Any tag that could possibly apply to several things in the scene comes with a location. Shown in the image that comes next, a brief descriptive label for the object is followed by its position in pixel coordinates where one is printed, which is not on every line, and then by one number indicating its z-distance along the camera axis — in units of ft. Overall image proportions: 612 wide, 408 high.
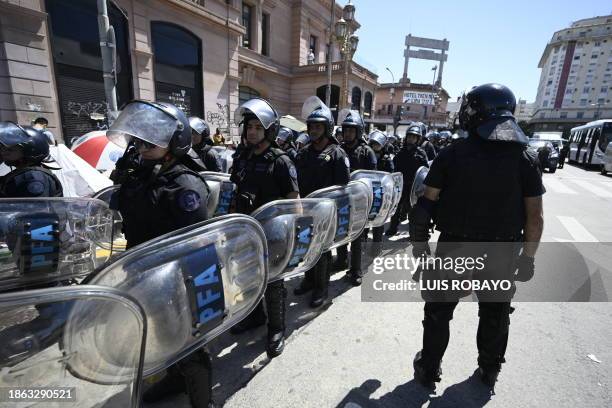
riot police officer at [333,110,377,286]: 13.76
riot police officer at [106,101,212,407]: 5.23
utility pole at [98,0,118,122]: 19.47
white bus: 56.29
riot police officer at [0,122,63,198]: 7.97
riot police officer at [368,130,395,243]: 18.11
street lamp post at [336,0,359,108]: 39.37
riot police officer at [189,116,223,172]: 14.49
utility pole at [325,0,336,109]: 42.02
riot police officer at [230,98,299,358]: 8.17
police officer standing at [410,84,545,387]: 6.09
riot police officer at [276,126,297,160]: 17.57
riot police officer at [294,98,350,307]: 10.33
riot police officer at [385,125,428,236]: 18.35
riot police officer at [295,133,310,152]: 24.95
